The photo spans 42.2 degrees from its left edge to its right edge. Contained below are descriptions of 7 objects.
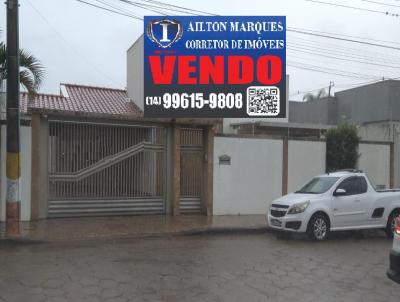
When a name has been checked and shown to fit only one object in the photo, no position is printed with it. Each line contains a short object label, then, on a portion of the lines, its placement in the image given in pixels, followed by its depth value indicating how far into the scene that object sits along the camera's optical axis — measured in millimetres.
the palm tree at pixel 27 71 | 12867
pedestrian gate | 16859
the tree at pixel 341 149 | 18719
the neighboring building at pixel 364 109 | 22125
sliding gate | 15070
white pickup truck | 12508
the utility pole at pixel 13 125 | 11766
